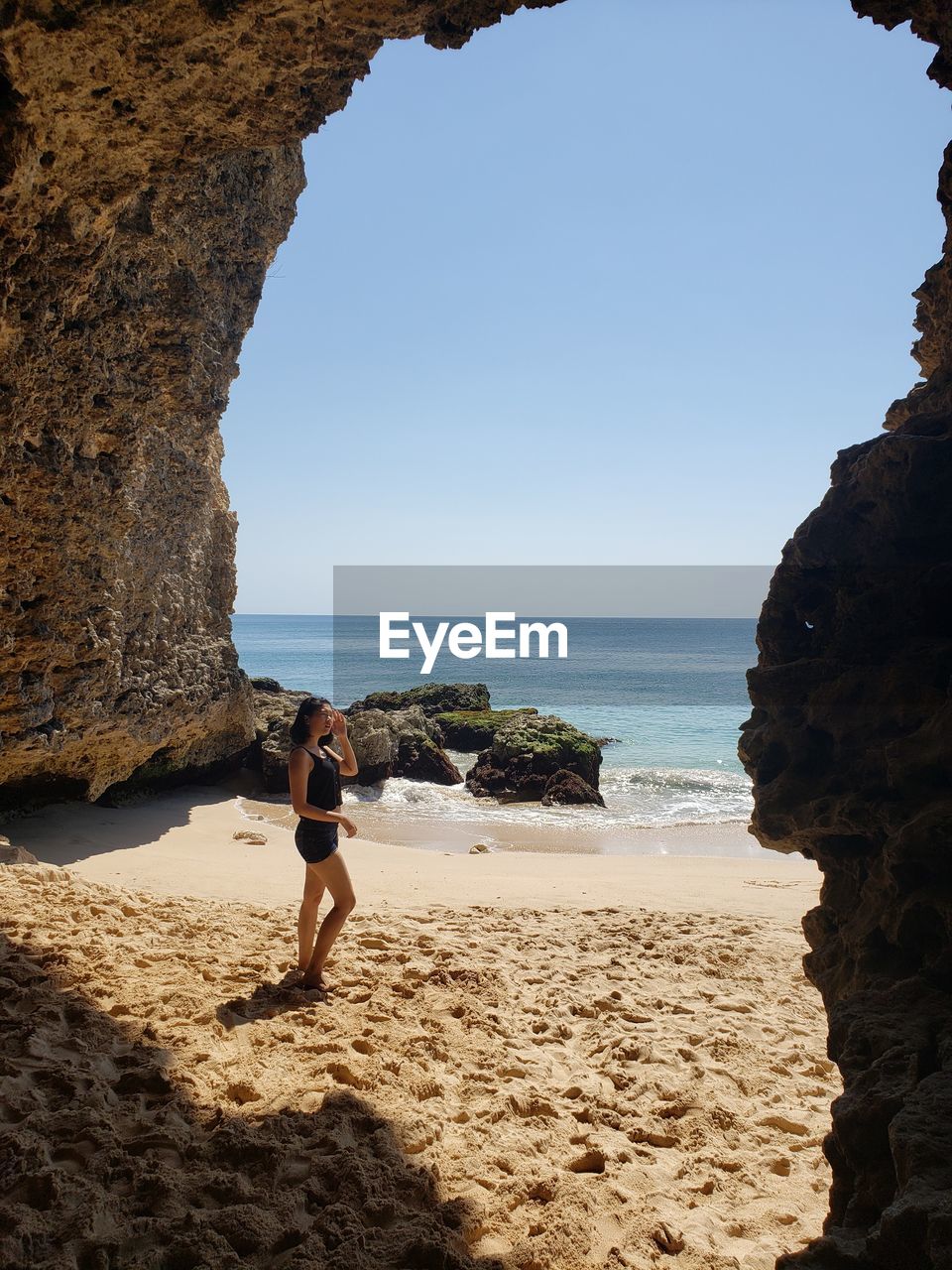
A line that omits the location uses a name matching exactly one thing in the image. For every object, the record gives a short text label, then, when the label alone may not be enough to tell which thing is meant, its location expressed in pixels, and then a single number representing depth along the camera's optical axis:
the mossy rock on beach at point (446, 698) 27.64
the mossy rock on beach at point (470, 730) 23.66
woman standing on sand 4.95
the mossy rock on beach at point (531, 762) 16.56
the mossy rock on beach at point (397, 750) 15.66
